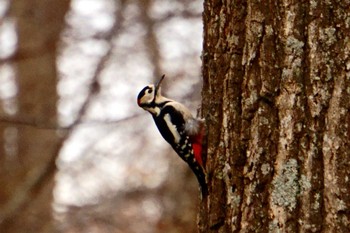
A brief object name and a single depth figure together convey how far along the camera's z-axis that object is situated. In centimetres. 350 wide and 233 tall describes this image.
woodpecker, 787
